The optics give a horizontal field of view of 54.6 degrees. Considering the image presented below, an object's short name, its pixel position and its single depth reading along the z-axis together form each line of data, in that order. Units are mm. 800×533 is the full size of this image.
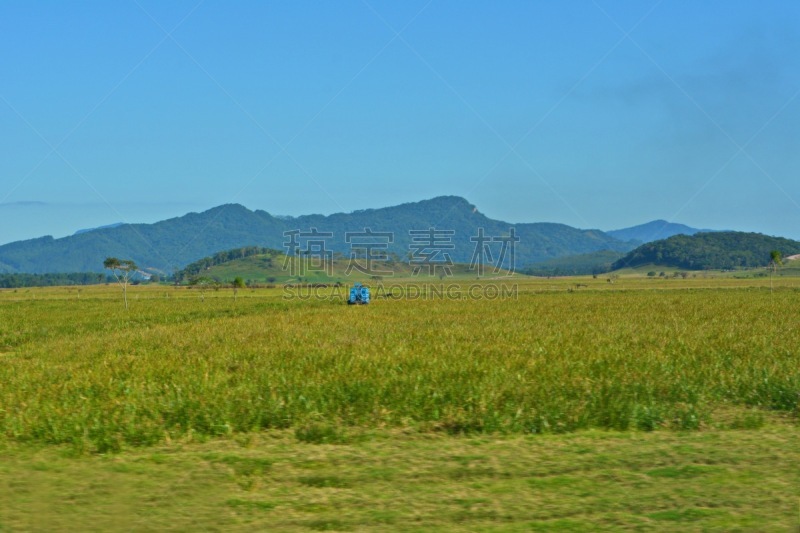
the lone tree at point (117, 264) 92169
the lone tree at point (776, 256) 132125
